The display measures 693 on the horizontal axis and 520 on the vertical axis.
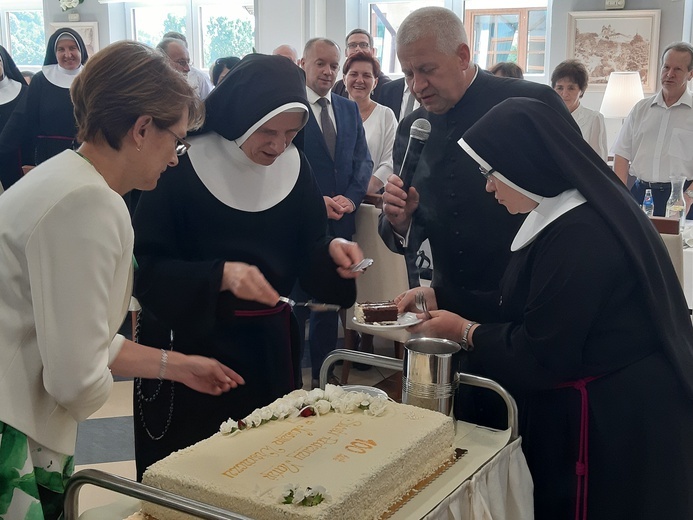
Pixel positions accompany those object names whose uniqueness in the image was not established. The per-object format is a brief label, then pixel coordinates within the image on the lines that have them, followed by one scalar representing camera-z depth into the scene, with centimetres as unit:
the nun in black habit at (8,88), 610
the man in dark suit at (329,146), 476
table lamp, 791
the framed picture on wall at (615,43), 835
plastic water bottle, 487
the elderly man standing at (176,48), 644
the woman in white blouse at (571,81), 620
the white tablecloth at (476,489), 157
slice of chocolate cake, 245
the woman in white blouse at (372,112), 547
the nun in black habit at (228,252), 227
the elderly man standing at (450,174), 275
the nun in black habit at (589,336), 196
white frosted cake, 140
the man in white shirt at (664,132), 631
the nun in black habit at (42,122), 555
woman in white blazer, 138
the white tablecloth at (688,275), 384
